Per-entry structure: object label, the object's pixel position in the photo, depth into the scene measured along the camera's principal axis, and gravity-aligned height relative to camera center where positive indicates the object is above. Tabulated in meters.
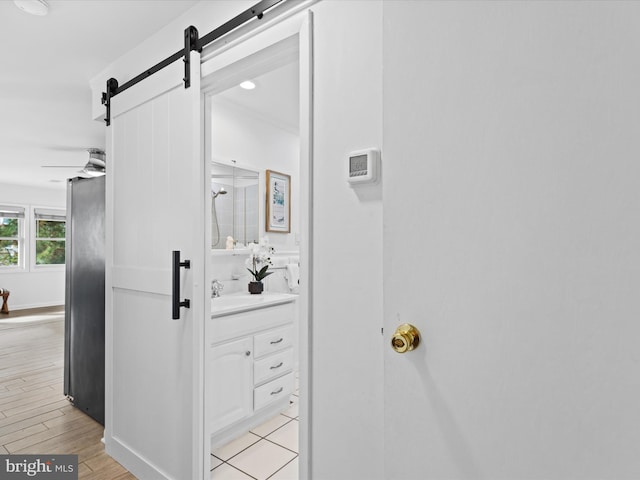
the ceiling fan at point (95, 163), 3.69 +0.81
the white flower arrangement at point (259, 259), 2.90 -0.12
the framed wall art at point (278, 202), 3.29 +0.38
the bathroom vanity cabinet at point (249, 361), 2.15 -0.75
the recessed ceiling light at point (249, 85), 2.58 +1.11
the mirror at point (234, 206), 2.87 +0.30
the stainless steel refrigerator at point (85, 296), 2.58 -0.39
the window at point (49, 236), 7.53 +0.15
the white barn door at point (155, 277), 1.66 -0.17
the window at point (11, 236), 7.05 +0.14
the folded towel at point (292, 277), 3.43 -0.31
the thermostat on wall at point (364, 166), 1.09 +0.23
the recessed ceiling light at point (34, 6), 1.68 +1.09
